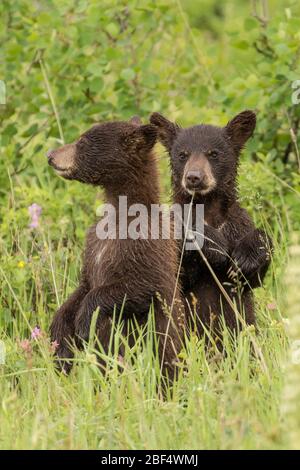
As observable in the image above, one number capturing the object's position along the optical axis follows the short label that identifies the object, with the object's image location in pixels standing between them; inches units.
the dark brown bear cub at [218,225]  499.2
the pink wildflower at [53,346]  428.5
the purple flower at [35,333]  461.5
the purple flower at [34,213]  555.4
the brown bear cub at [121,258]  466.6
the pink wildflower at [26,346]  418.3
